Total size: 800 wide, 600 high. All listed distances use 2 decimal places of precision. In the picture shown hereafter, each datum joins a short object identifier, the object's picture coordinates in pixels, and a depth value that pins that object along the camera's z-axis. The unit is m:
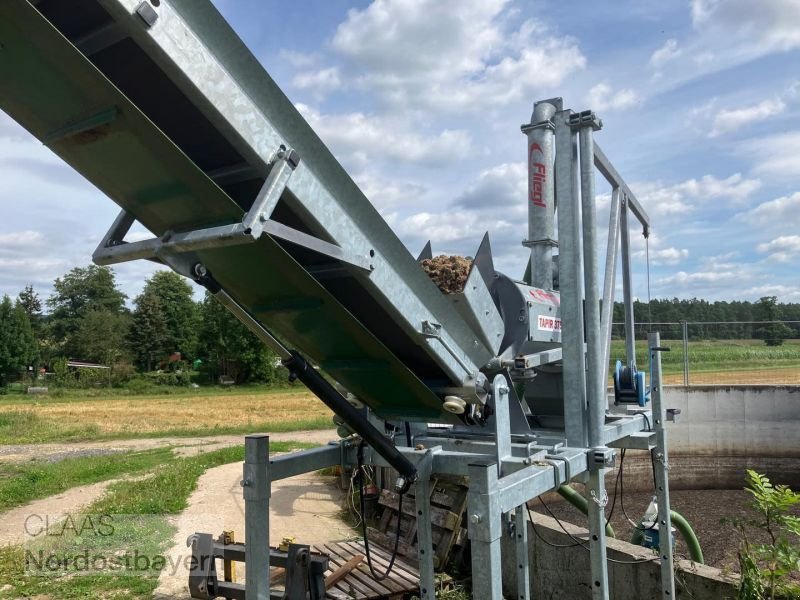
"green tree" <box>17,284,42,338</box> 67.06
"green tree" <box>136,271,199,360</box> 61.31
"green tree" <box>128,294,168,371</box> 60.12
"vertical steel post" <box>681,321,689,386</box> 13.99
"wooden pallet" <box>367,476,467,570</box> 6.41
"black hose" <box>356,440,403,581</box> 3.66
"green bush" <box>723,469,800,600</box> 4.32
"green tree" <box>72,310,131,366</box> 58.28
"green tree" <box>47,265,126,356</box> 68.49
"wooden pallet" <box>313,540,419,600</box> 5.66
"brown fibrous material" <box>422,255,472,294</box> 3.47
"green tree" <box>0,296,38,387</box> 46.06
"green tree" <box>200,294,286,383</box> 51.88
